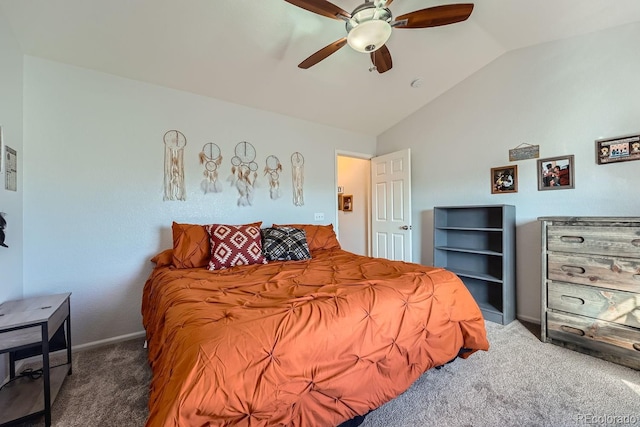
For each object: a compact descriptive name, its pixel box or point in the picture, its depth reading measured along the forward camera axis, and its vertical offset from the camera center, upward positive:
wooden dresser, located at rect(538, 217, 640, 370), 1.86 -0.59
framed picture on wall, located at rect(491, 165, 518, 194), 2.82 +0.34
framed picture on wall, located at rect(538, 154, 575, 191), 2.47 +0.35
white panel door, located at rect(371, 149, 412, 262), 3.60 +0.09
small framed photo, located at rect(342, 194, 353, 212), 4.87 +0.19
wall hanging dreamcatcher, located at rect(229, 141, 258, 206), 2.95 +0.49
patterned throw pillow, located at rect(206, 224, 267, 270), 2.17 -0.28
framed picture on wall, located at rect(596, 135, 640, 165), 2.15 +0.51
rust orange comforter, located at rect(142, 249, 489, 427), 0.92 -0.57
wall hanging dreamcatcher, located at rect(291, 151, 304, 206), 3.39 +0.48
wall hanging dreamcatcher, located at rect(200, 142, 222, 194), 2.77 +0.52
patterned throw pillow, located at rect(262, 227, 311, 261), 2.41 -0.30
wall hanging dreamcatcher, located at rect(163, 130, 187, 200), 2.58 +0.49
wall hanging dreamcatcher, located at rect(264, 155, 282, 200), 3.19 +0.48
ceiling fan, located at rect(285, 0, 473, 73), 1.55 +1.21
